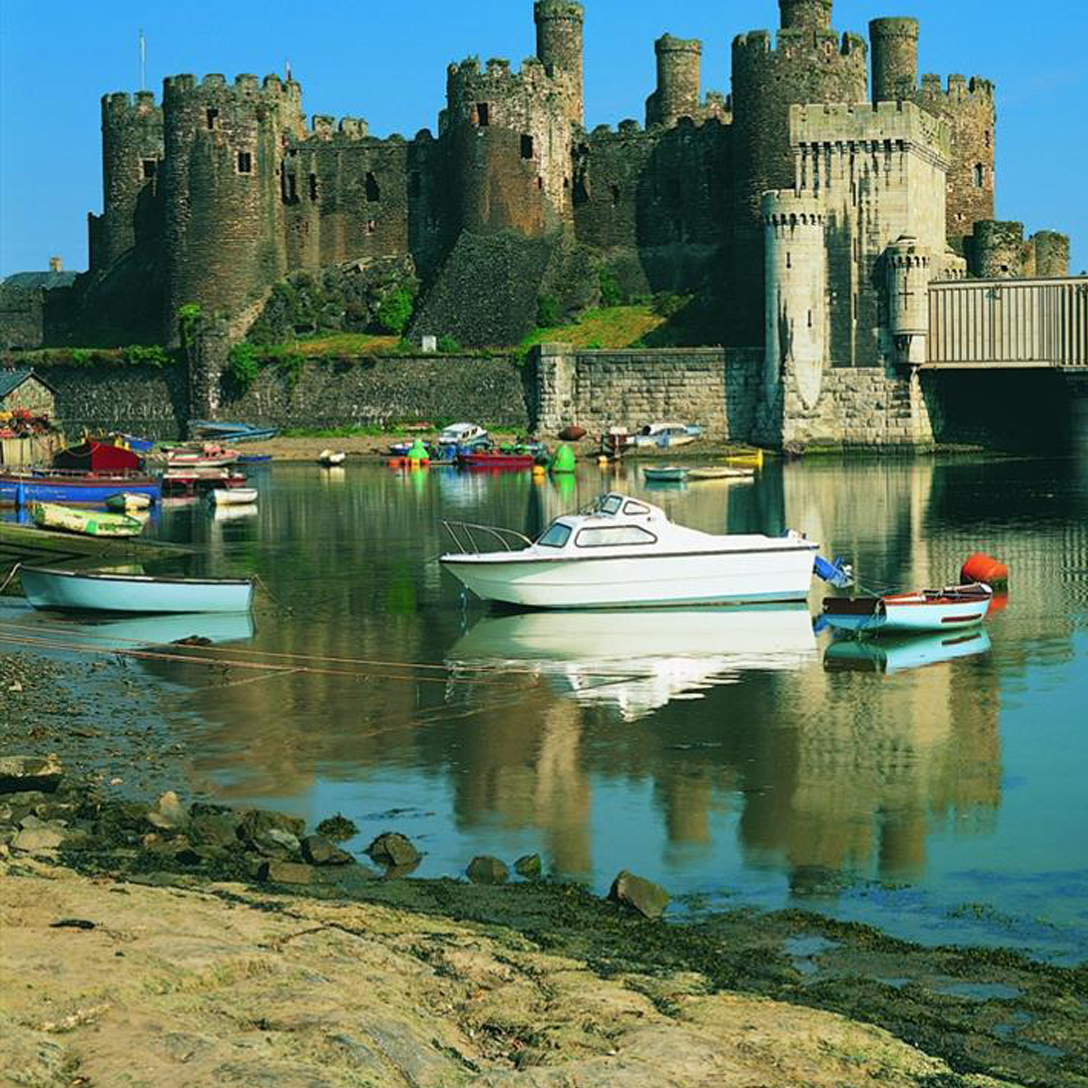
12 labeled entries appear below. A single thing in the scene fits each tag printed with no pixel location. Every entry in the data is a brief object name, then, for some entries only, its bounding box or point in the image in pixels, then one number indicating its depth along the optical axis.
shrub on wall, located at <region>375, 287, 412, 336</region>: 73.81
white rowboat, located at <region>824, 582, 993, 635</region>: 26.73
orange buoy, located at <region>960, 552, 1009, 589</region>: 31.02
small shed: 71.44
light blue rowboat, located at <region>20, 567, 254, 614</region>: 28.77
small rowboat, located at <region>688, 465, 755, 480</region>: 57.16
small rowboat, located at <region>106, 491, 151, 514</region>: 49.00
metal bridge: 61.41
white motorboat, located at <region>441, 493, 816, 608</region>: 29.08
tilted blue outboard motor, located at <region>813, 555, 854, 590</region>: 30.42
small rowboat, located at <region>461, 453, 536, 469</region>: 64.12
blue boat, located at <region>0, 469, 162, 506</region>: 50.50
